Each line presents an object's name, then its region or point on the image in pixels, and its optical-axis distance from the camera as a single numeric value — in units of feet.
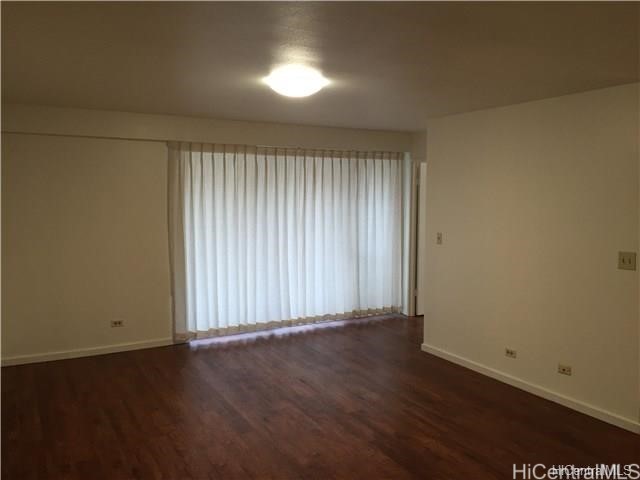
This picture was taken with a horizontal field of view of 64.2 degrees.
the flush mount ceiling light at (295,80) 10.24
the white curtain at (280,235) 18.24
